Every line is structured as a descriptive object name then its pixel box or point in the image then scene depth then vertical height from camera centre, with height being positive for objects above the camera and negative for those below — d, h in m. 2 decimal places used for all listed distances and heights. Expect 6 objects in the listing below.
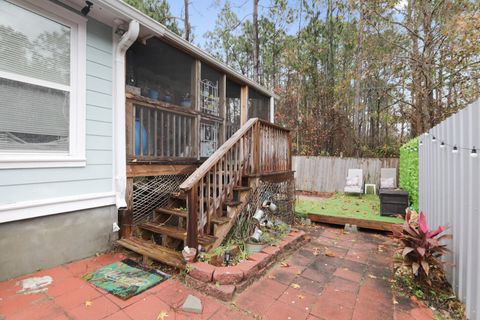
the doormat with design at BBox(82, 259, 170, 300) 2.31 -1.23
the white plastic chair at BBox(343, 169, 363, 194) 8.68 -0.85
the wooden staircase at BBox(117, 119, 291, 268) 2.72 -0.63
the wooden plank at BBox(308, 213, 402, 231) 4.99 -1.37
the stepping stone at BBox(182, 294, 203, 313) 2.10 -1.28
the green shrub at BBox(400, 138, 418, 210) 5.50 -0.29
